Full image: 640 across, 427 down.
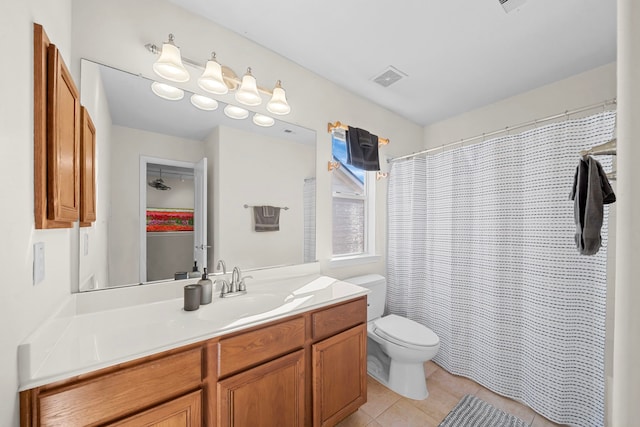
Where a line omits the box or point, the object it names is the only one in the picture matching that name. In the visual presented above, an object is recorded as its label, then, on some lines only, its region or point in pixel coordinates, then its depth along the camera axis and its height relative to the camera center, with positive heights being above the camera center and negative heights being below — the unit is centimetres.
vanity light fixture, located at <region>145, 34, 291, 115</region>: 131 +76
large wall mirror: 128 +15
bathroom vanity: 81 -59
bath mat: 164 -134
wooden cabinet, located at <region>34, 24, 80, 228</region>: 79 +24
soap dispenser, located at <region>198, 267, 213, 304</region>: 130 -40
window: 238 +5
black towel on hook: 119 +6
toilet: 181 -99
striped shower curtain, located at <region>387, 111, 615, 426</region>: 157 -42
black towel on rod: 222 +56
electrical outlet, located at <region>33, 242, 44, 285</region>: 81 -16
